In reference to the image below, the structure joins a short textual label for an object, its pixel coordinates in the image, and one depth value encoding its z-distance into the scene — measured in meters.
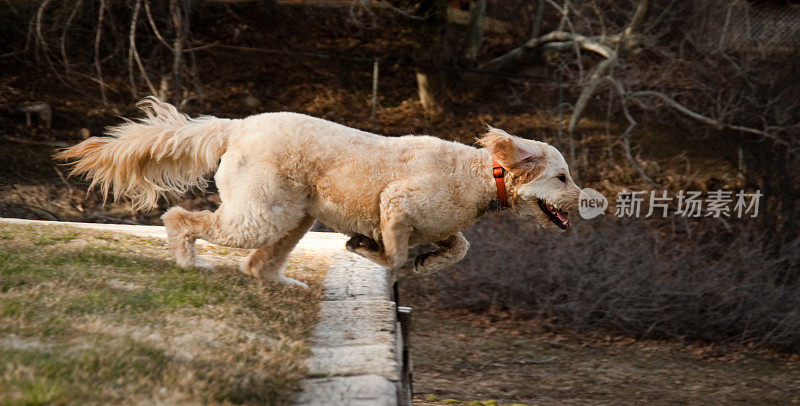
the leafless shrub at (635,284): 10.32
